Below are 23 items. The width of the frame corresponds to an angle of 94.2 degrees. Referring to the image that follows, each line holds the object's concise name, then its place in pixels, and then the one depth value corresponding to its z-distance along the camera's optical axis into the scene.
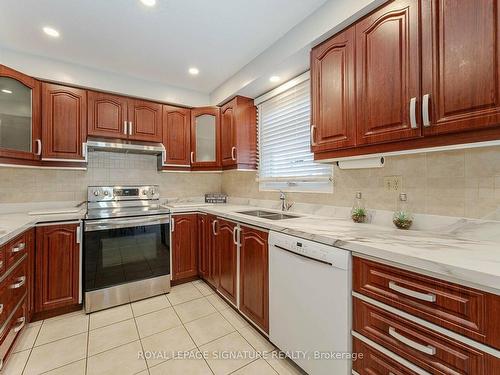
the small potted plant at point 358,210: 1.71
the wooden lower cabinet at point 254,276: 1.73
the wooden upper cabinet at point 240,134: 2.76
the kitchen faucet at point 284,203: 2.39
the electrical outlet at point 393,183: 1.56
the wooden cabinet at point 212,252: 2.46
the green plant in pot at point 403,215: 1.47
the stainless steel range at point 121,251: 2.17
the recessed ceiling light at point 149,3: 1.61
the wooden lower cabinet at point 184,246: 2.67
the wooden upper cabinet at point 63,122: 2.28
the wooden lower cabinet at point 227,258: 2.12
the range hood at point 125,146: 2.49
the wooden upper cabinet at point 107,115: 2.51
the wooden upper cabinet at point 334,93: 1.52
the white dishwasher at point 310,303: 1.18
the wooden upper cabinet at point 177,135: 2.95
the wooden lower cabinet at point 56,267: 2.00
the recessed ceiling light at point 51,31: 1.87
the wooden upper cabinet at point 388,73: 1.22
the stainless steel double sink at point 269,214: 2.19
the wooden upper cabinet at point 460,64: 0.98
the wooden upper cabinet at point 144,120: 2.73
